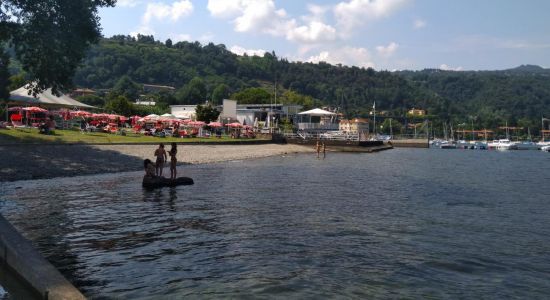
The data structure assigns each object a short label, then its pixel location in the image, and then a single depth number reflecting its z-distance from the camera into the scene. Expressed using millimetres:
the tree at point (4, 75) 34000
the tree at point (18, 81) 78050
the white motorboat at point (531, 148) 166000
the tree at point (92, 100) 163125
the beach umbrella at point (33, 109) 52353
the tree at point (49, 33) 30250
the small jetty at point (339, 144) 86125
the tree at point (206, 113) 86188
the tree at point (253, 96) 157625
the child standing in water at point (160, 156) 26972
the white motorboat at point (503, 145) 156375
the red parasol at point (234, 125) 81350
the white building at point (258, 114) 108188
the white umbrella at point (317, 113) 105738
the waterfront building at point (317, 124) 106875
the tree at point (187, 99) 194500
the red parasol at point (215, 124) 77050
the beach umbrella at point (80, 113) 58656
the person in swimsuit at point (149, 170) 24947
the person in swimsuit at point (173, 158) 27395
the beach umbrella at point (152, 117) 73875
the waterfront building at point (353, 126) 192875
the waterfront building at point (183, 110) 109950
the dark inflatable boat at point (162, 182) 25094
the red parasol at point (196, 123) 73875
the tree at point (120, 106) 93562
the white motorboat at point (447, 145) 154838
